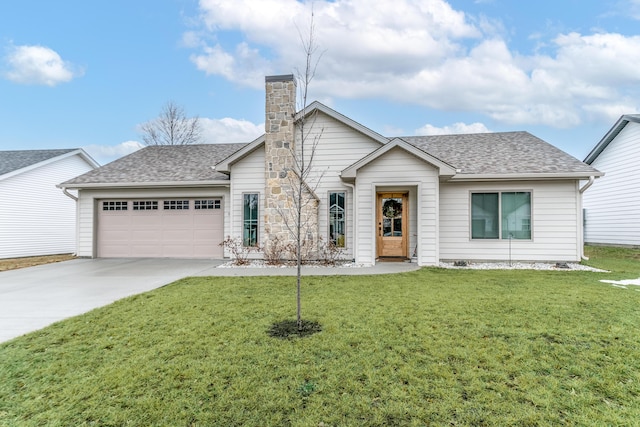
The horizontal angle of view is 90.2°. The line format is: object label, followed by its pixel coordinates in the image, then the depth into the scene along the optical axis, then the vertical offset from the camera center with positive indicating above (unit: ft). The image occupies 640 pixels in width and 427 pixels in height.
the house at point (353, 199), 32.96 +2.11
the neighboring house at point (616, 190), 46.93 +4.56
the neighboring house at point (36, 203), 46.60 +1.95
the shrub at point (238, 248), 37.01 -3.71
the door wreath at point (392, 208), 36.86 +1.06
